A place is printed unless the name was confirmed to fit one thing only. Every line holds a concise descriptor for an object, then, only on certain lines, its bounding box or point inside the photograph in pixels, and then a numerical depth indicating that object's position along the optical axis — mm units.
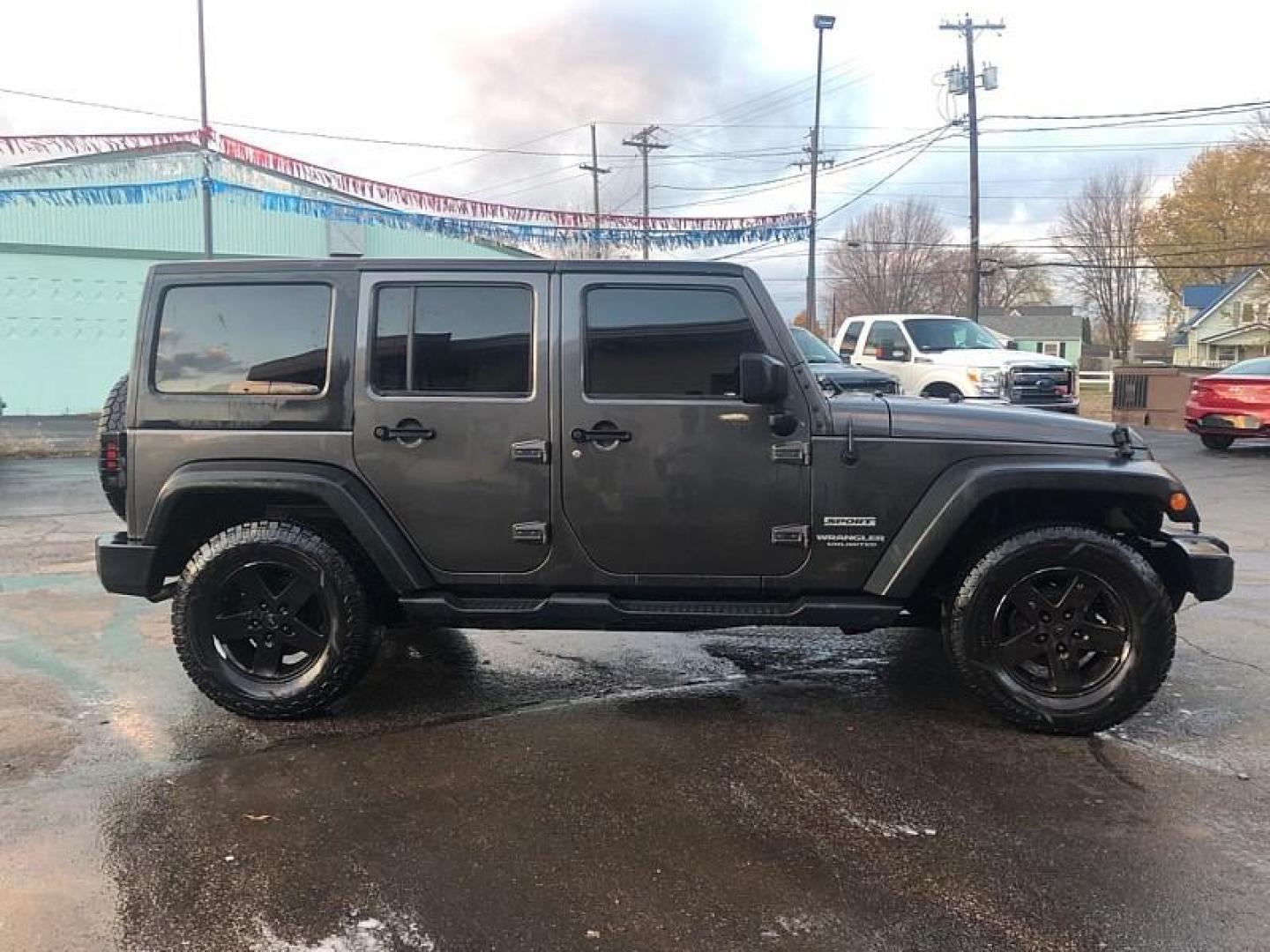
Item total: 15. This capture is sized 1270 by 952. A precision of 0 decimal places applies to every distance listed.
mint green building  20438
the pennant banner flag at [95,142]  18203
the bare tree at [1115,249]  65188
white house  57906
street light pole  27531
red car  14211
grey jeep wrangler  3971
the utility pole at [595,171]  42656
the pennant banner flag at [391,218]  20172
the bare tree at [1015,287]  85500
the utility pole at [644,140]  41344
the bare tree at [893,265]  67562
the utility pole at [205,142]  16922
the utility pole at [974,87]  27188
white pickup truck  14055
